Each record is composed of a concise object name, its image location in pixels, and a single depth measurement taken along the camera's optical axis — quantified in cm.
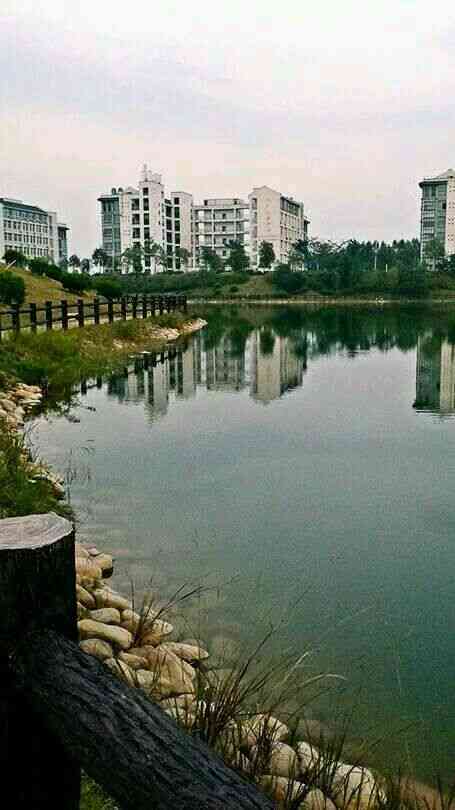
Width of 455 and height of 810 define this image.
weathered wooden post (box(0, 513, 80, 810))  182
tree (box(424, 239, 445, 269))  9569
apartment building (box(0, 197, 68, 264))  10150
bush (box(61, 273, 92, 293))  3822
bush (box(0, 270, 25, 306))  2427
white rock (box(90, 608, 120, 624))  491
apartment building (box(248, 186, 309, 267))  11400
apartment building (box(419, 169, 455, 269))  11712
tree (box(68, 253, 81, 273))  10588
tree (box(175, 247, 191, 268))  10712
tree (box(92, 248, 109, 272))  10164
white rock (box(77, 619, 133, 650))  457
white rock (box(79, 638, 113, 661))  423
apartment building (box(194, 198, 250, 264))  11912
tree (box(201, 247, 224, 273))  9762
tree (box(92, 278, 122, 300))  3856
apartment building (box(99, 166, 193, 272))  11100
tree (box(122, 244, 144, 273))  9666
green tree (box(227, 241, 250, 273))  9494
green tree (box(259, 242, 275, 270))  9912
